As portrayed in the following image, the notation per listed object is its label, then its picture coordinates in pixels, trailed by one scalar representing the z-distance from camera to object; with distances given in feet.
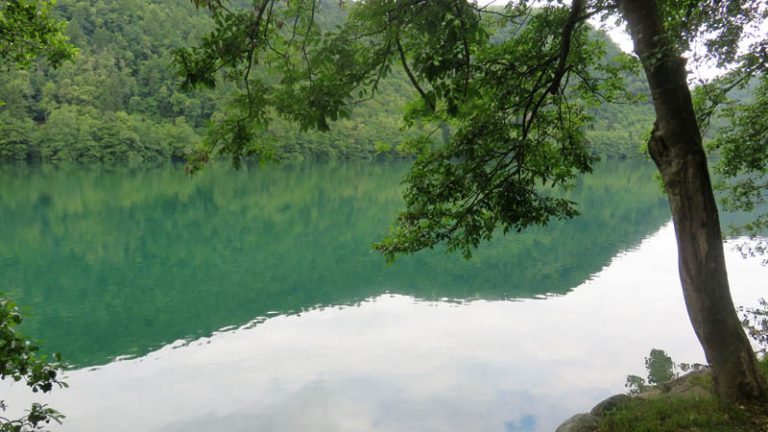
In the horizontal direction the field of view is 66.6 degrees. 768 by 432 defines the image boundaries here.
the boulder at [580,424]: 20.92
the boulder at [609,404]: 23.16
